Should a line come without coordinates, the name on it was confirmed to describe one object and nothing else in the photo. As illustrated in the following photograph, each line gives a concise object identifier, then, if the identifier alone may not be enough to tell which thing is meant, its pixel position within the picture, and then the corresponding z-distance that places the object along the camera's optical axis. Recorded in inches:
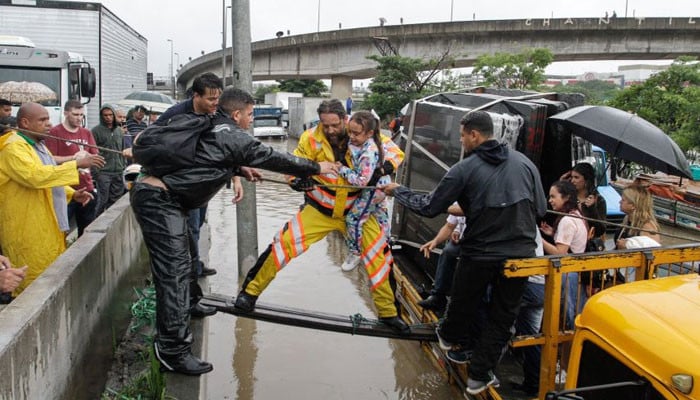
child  184.9
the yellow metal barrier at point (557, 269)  150.5
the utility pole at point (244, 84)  298.2
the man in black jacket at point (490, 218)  154.6
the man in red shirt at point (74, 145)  293.9
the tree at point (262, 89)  3187.5
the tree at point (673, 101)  695.1
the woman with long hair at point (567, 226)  191.3
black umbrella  204.2
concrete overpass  1108.5
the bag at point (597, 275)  189.2
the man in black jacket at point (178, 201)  151.9
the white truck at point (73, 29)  633.0
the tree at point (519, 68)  971.9
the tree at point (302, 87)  2576.3
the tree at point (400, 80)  1194.0
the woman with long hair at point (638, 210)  203.8
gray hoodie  357.7
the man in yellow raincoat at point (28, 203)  182.5
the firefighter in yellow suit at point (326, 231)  185.2
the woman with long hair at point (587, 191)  219.3
